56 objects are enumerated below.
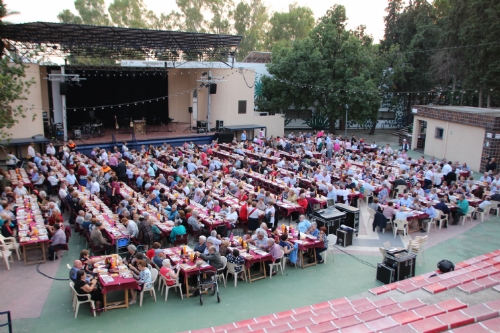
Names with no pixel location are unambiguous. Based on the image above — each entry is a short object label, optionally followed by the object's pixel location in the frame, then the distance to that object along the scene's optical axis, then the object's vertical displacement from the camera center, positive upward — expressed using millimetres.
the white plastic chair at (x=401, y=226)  12781 -3900
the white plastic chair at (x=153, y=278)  8748 -3826
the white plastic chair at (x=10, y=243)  10336 -3806
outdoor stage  22688 -2927
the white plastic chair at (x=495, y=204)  14984 -3741
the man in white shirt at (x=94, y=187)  14062 -3273
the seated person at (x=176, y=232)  11023 -3624
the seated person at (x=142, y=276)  8680 -3774
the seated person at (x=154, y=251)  9493 -3573
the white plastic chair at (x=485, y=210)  14562 -3844
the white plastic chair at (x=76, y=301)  8195 -4040
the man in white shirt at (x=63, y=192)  13415 -3304
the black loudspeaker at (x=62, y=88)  22094 -242
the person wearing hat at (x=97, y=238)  10375 -3615
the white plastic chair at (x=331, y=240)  11016 -3744
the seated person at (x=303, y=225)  11422 -3512
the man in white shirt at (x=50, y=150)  19427 -2950
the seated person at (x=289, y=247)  10432 -3731
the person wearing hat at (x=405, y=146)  25841 -3197
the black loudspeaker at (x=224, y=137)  25609 -2886
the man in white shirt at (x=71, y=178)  15008 -3208
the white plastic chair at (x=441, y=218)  13518 -3897
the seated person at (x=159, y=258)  9367 -3670
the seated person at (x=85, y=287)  8164 -3746
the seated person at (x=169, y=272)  8922 -3783
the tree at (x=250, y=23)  62281 +9165
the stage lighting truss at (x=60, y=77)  22139 +303
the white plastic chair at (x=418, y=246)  10984 -3825
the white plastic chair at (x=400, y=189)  16220 -3584
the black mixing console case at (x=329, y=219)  12070 -3549
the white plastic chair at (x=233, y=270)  9609 -3985
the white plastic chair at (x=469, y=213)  14279 -3873
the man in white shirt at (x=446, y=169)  18250 -3149
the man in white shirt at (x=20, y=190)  13461 -3294
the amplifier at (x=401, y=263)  9797 -3827
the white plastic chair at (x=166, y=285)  8945 -4052
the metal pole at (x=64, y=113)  22222 -1492
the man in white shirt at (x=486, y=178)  17088 -3312
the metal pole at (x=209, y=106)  26872 -1219
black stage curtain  27203 -767
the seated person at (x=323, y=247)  10777 -3804
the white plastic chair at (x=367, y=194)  15719 -3678
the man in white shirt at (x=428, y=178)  17266 -3376
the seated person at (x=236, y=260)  9594 -3755
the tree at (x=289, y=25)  63094 +9100
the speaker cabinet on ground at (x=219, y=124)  27531 -2314
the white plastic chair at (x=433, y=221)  13273 -3898
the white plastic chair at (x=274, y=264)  10086 -4044
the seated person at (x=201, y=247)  9805 -3556
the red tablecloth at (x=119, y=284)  8320 -3776
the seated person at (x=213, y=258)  9297 -3585
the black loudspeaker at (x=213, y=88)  26656 -77
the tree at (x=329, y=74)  30359 +1087
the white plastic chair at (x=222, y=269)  9405 -3878
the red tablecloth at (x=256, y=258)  9805 -3795
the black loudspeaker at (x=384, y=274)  9828 -4097
